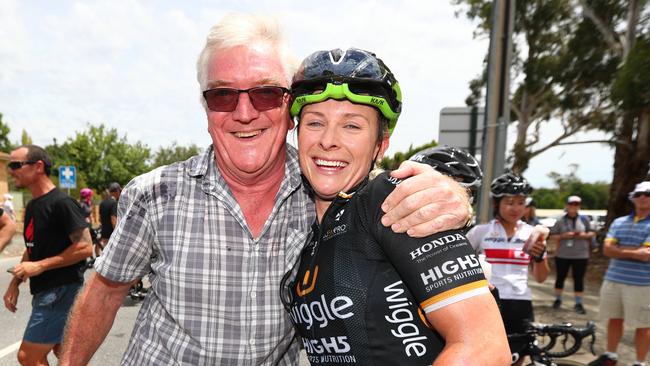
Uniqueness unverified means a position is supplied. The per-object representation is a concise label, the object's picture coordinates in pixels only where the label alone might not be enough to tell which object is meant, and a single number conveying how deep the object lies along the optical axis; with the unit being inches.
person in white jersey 167.6
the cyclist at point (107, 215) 336.5
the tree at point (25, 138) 1981.8
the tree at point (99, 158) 1630.2
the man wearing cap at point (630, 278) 201.2
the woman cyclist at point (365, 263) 42.2
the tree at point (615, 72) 537.3
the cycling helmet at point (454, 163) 77.7
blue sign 732.0
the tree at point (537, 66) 670.5
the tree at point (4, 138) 1898.6
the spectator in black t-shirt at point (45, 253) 149.6
